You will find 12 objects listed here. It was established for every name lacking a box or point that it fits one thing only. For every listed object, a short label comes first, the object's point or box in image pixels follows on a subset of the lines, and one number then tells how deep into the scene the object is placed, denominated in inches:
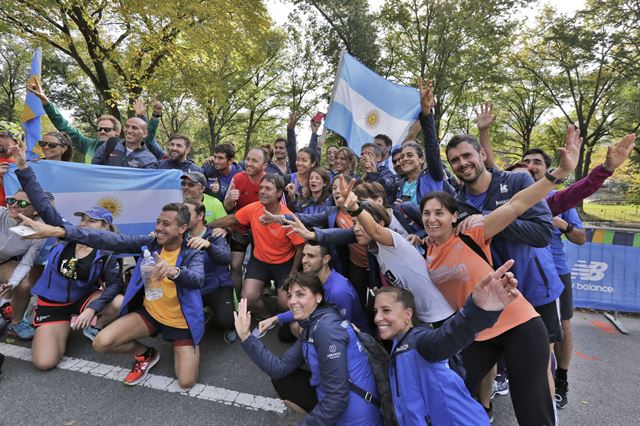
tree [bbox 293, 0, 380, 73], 590.6
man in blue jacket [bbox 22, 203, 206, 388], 132.5
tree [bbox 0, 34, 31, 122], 954.6
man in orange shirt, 171.9
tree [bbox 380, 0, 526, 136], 540.1
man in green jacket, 223.0
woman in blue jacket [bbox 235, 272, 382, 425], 92.2
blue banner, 221.8
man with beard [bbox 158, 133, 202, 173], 215.0
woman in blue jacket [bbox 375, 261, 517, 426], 67.8
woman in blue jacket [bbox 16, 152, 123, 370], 138.3
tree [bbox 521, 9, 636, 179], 615.2
